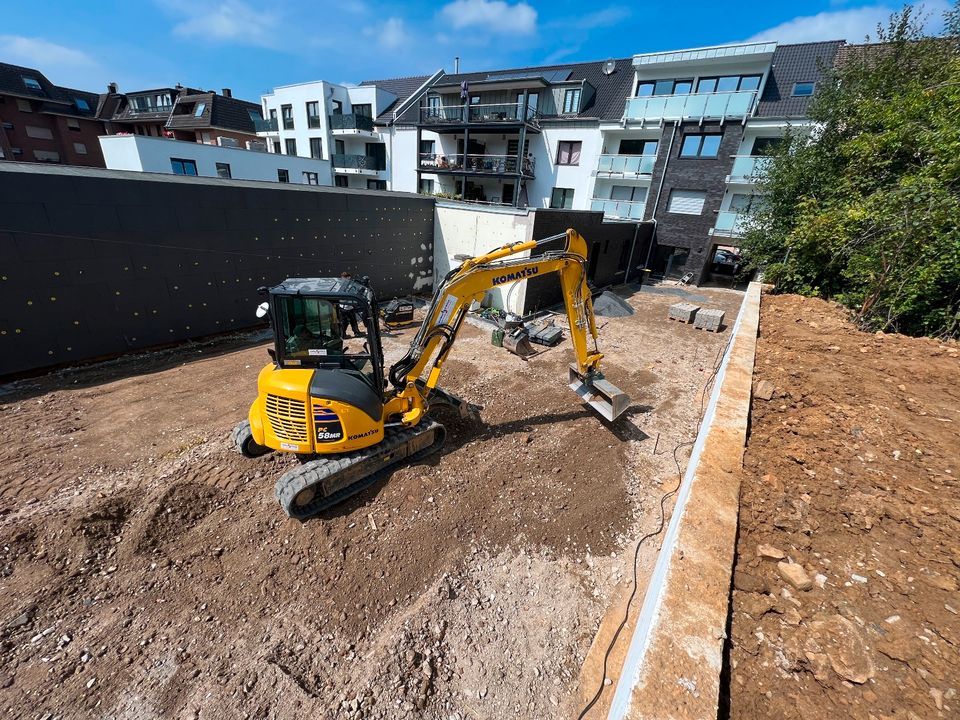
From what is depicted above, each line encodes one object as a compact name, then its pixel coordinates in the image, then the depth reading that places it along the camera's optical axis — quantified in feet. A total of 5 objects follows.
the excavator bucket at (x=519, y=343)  33.27
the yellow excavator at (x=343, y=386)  15.23
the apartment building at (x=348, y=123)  88.99
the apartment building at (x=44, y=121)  104.27
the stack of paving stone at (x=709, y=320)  42.65
